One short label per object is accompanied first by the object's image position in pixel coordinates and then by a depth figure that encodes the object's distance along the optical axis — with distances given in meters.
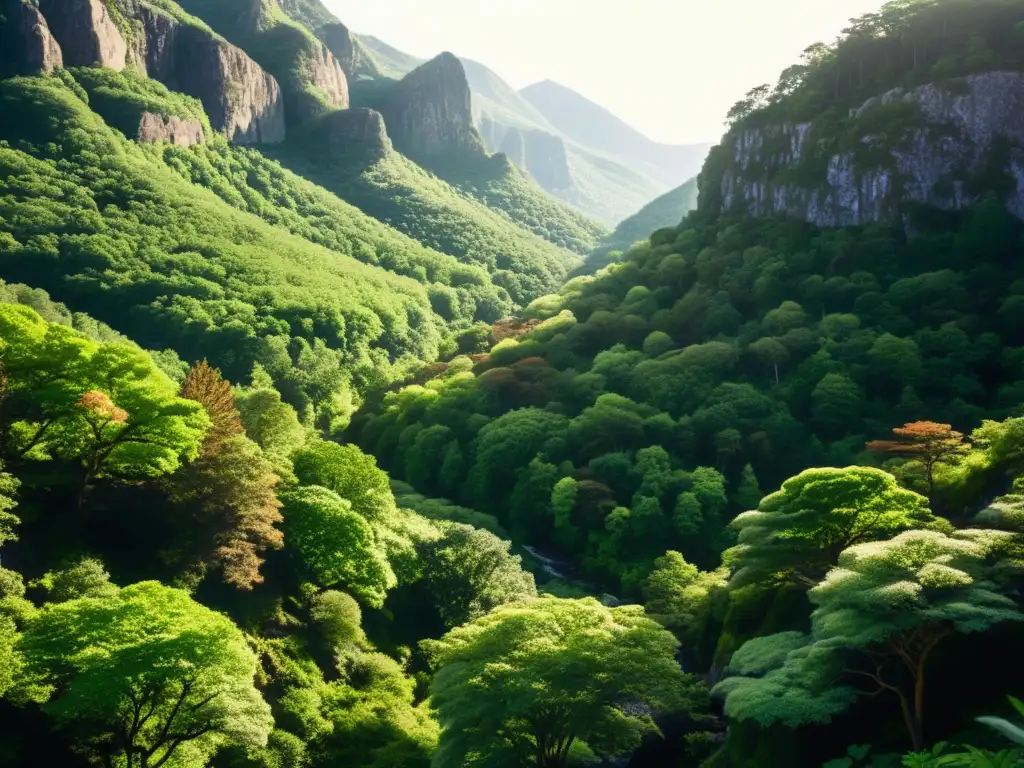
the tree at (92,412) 38.50
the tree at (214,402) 42.11
